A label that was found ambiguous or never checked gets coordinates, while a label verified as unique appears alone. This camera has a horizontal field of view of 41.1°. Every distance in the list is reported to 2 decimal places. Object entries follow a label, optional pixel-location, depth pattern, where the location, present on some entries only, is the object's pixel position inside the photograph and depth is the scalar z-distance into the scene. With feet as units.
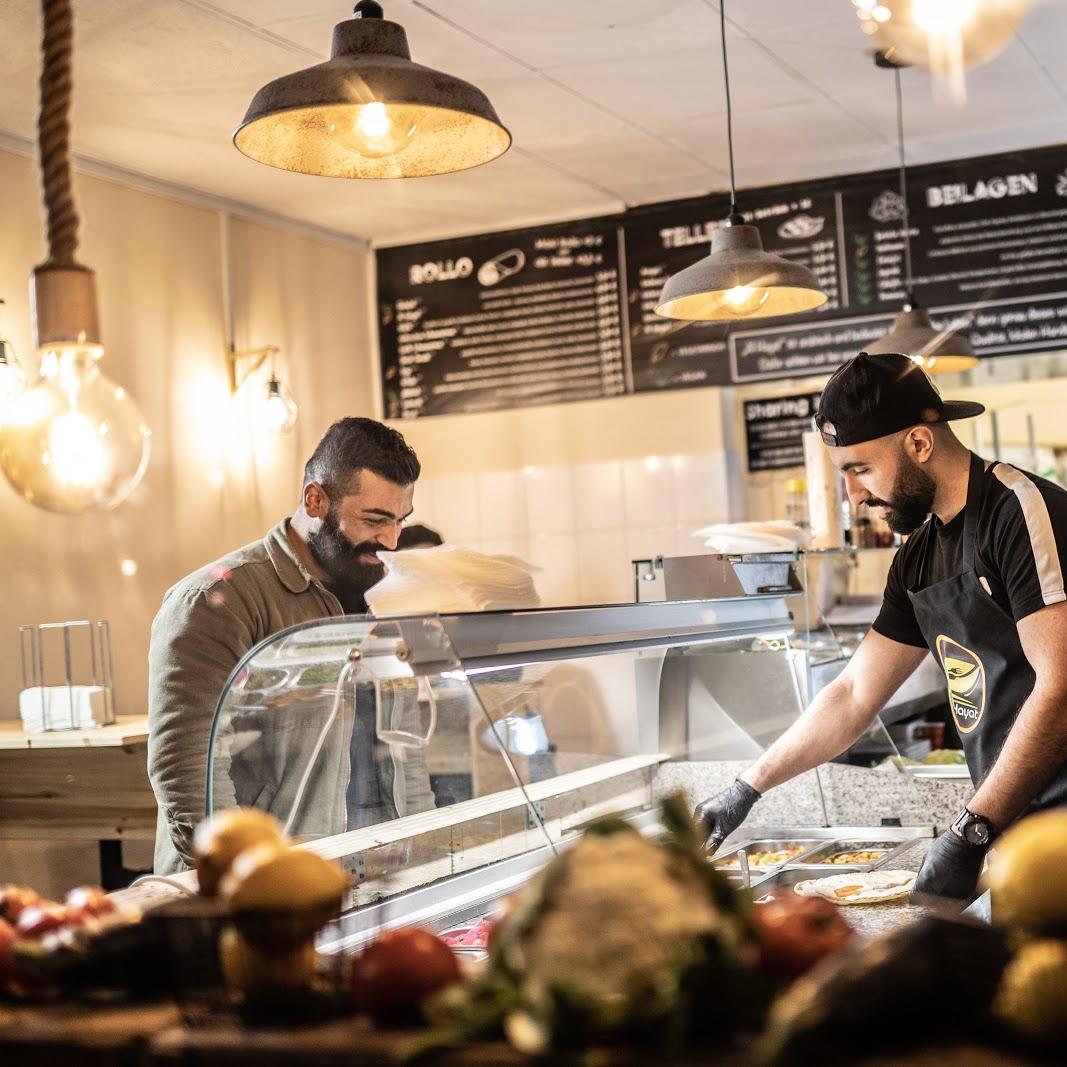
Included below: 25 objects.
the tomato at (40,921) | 5.08
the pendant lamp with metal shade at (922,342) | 15.97
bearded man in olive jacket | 7.55
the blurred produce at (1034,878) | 3.79
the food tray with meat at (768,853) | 10.09
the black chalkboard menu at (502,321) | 21.57
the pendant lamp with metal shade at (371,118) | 7.29
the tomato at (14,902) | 5.52
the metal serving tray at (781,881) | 9.22
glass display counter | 7.38
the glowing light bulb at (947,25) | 6.57
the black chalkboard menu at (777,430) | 21.08
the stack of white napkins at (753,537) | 12.21
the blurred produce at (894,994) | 3.56
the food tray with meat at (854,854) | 10.11
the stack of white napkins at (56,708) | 15.38
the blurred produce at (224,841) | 4.70
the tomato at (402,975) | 4.25
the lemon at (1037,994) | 3.65
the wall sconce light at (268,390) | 19.22
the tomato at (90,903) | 5.33
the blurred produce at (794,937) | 4.07
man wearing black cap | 8.97
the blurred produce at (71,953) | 4.75
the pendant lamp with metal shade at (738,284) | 10.83
